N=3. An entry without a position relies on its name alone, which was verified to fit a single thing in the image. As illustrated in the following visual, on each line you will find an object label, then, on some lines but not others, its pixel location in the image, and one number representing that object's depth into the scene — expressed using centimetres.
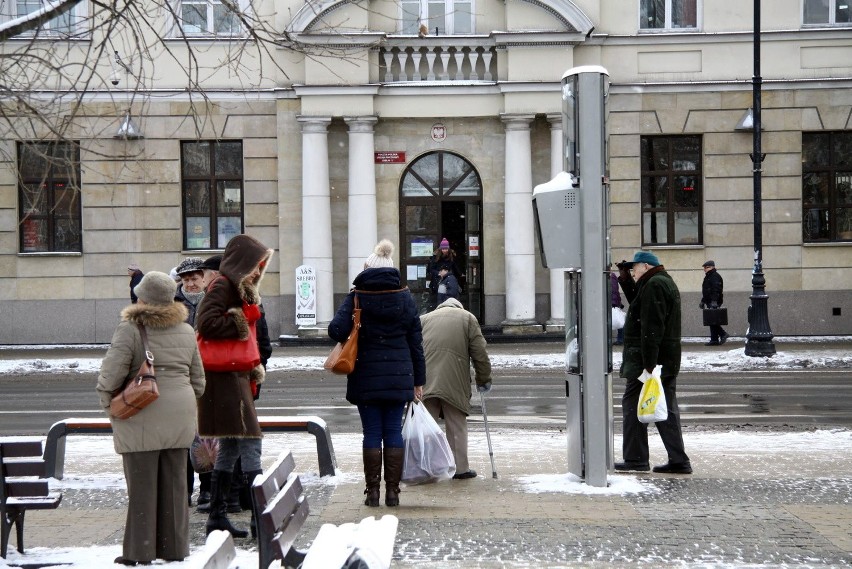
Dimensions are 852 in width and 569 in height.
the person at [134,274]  2366
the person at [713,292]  2388
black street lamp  2097
